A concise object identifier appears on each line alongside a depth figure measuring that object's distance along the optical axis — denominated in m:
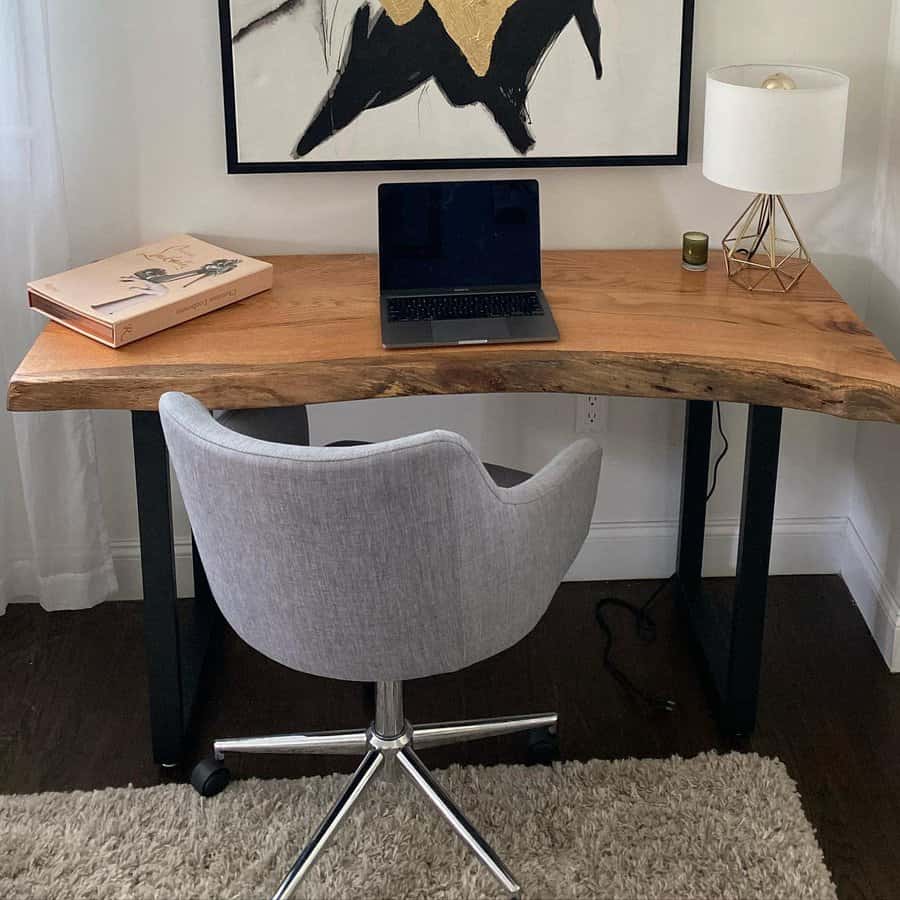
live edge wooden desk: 2.07
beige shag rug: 2.09
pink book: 2.17
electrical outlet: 2.76
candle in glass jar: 2.46
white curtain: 2.34
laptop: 2.29
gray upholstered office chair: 1.67
